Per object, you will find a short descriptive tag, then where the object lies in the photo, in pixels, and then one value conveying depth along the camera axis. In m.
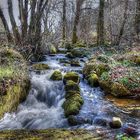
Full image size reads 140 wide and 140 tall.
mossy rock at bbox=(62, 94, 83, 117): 5.11
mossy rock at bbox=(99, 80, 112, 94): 6.53
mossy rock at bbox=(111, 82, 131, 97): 6.25
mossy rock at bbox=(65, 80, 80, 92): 6.25
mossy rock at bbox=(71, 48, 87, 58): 10.64
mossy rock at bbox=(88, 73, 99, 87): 6.96
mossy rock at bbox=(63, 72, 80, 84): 6.91
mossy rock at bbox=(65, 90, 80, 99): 5.92
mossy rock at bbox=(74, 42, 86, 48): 13.28
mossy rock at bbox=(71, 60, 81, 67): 8.84
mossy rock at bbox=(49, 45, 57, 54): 10.90
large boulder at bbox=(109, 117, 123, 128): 4.56
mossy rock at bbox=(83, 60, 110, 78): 7.39
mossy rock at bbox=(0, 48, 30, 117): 5.02
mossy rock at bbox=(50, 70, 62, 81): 7.06
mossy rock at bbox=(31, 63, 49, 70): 7.91
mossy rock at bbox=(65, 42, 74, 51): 12.36
